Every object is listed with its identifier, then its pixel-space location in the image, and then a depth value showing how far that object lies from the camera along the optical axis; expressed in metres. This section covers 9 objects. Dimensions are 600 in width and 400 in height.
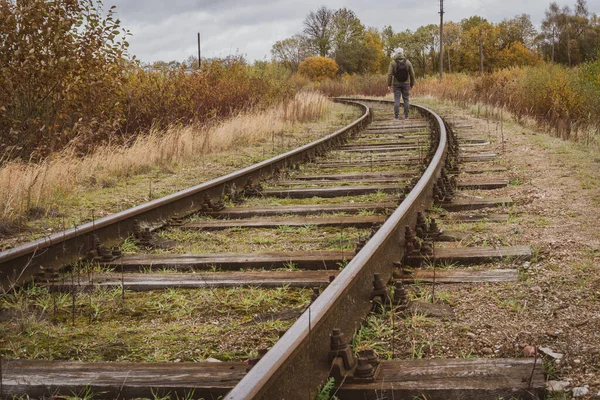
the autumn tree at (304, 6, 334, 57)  75.25
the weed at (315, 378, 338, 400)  2.23
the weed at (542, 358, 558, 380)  2.37
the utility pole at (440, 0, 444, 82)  45.62
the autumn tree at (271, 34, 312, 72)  75.44
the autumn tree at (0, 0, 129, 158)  7.76
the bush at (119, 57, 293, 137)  11.28
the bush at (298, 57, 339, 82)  62.28
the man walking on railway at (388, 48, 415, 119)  16.02
